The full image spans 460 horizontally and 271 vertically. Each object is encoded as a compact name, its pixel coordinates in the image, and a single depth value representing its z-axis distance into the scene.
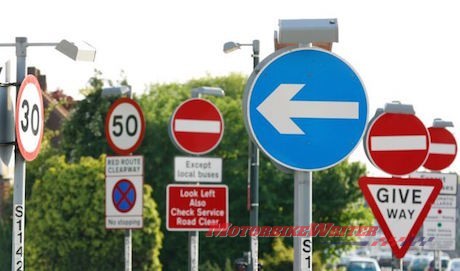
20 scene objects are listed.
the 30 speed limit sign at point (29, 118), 12.00
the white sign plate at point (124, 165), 18.84
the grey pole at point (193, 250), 19.47
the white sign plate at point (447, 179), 17.93
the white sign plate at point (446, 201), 18.48
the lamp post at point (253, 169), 28.98
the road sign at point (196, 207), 18.27
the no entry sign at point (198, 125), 20.11
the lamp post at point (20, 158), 12.61
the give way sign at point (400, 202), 10.80
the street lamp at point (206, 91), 24.40
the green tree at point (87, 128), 62.34
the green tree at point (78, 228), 39.53
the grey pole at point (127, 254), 20.01
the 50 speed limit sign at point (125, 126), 19.38
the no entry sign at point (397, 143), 11.52
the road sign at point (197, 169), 19.42
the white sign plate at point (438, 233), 18.92
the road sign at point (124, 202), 19.02
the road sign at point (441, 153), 18.30
